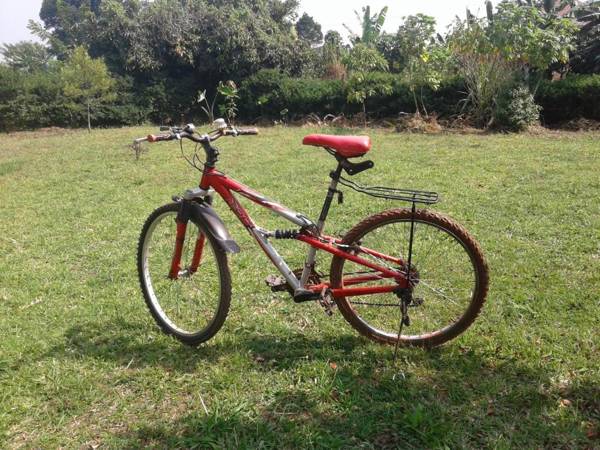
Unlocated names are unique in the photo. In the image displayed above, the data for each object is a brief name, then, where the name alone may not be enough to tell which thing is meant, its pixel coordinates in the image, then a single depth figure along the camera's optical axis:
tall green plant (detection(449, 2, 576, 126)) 10.09
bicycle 2.50
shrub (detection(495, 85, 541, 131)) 10.32
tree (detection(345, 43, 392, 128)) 12.88
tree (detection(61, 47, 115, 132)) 13.74
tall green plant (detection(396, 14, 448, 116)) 11.69
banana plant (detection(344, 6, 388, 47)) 15.47
